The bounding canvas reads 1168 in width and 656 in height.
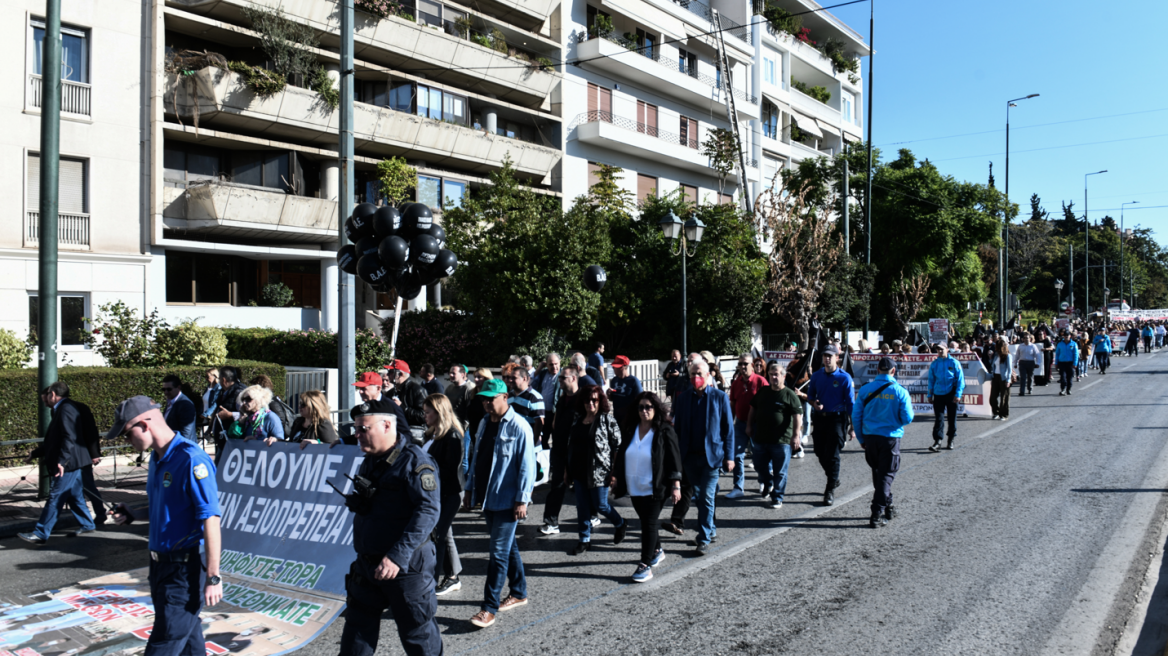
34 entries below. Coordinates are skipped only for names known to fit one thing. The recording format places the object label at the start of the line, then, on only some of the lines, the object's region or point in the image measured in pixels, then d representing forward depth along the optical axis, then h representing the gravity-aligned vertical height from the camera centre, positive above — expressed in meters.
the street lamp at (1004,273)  34.44 +2.81
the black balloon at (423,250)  11.61 +1.21
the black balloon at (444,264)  12.32 +1.08
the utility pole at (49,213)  9.77 +1.50
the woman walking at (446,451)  5.72 -0.84
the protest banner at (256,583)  5.27 -1.95
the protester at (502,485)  5.66 -1.09
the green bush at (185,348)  15.88 -0.27
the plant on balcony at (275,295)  25.34 +1.24
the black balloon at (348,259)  11.09 +1.04
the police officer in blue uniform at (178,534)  4.04 -1.01
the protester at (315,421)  7.33 -0.80
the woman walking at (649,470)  6.61 -1.14
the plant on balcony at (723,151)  38.31 +8.76
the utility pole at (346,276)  10.35 +0.78
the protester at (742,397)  10.48 -0.87
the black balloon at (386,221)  11.23 +1.58
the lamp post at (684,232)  17.03 +2.21
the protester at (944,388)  13.06 -0.93
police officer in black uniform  4.02 -1.07
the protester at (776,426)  9.16 -1.08
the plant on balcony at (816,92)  48.74 +14.94
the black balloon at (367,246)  11.46 +1.26
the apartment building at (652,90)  34.34 +11.43
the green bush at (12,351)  15.02 -0.30
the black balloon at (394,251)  11.01 +1.14
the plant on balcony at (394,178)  26.50 +5.16
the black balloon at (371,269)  11.31 +0.91
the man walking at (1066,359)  21.88 -0.78
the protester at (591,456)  7.50 -1.16
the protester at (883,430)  8.22 -1.01
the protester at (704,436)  7.36 -0.96
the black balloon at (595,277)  20.86 +1.45
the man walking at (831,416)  9.38 -0.99
